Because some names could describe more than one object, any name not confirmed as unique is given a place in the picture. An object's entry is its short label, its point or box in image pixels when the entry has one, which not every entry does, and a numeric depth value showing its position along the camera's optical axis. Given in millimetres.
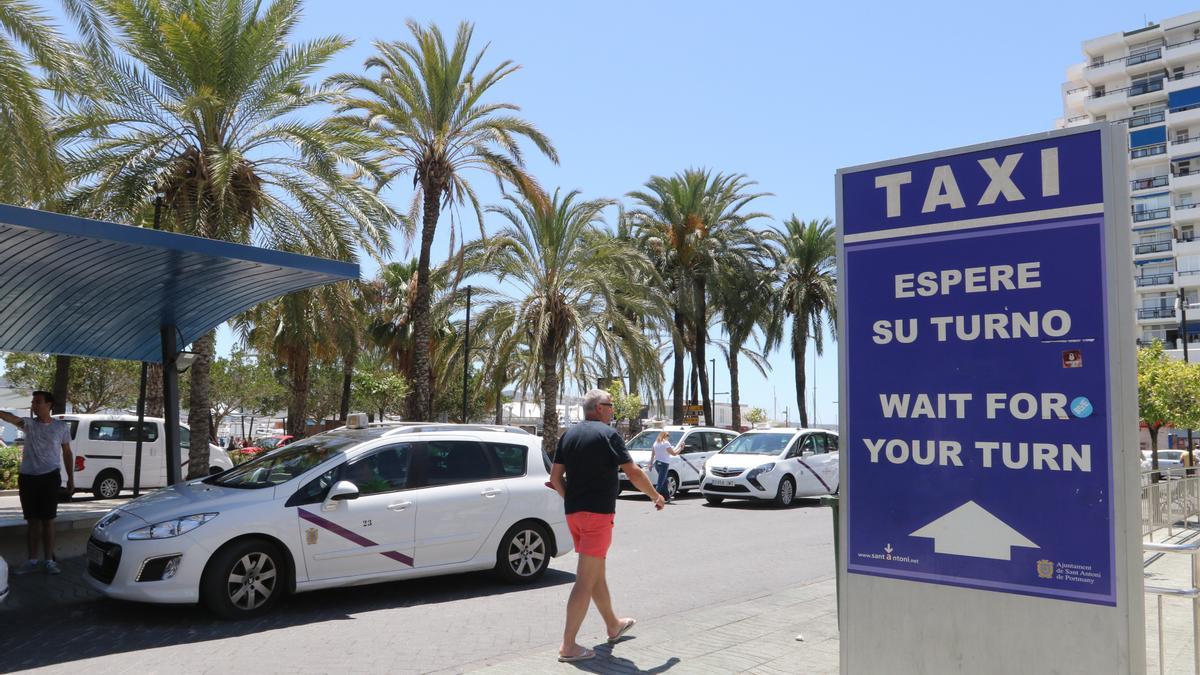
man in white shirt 8742
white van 18625
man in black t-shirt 5965
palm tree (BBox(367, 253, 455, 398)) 37781
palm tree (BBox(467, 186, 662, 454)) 24406
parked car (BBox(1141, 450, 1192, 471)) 33750
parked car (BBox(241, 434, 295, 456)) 31847
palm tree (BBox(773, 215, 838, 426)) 33719
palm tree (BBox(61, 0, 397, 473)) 14414
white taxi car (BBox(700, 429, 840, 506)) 17203
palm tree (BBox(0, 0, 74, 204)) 11797
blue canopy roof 7891
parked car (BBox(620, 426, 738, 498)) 19578
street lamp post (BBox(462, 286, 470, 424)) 26719
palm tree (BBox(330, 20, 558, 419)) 19812
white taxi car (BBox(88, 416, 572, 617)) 6984
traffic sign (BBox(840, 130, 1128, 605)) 3490
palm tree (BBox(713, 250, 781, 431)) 31062
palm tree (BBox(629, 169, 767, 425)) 30734
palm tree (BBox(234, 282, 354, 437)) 17156
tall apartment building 62781
